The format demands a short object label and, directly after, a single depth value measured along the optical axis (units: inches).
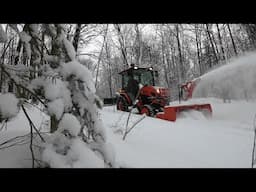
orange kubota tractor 268.6
